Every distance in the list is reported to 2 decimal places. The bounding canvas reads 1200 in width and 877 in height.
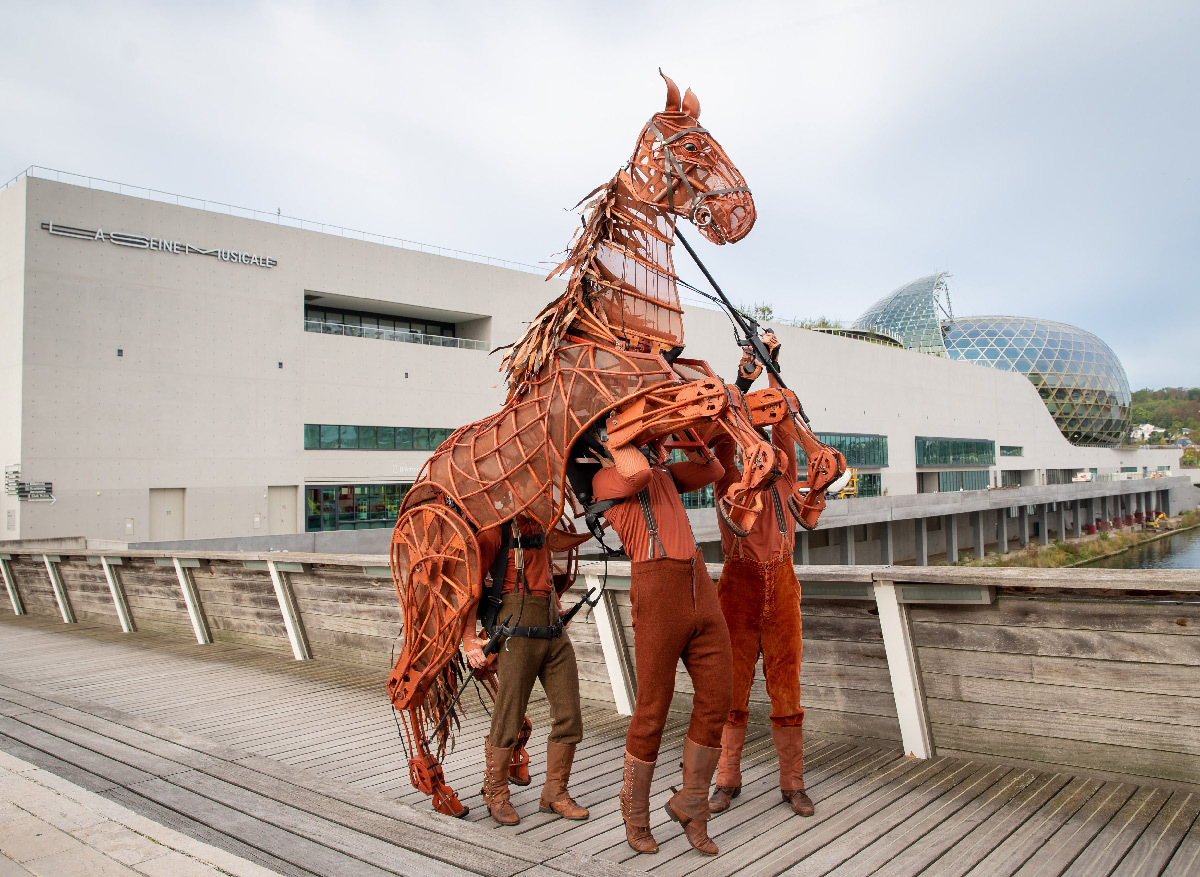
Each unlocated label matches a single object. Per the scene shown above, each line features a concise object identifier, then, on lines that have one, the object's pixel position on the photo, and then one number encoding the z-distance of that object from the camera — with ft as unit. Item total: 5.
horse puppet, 10.68
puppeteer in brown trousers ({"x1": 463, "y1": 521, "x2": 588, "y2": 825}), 11.60
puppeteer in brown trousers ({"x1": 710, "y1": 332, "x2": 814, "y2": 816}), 11.67
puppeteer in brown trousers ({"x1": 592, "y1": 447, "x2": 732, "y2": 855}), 10.18
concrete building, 62.28
